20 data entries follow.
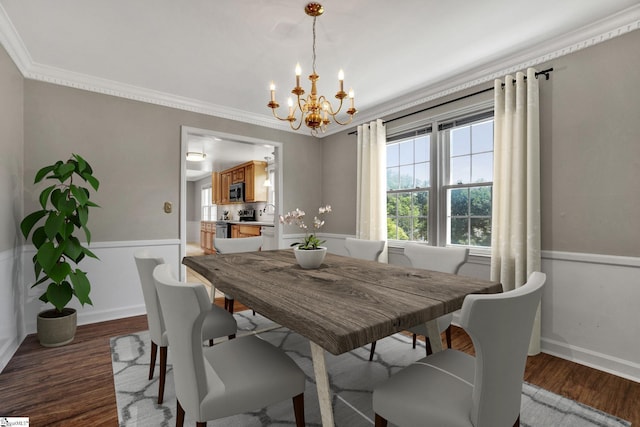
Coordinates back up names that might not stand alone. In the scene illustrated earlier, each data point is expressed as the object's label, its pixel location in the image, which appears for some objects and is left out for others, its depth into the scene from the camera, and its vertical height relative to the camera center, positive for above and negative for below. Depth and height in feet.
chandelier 6.47 +2.54
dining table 3.29 -1.15
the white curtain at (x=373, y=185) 12.66 +1.24
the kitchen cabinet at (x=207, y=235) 29.17 -2.00
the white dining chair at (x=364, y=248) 8.82 -1.01
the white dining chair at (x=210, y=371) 3.32 -2.09
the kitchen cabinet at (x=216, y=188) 30.68 +2.68
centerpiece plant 6.24 -0.51
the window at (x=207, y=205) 34.89 +1.12
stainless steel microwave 25.63 +1.94
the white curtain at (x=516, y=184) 8.17 +0.85
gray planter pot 8.48 -3.22
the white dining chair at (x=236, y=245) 9.86 -1.02
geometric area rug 5.45 -3.68
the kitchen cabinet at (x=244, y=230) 21.39 -1.15
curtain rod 8.22 +3.89
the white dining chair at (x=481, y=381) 2.85 -1.86
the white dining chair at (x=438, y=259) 6.43 -1.07
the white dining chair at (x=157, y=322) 5.48 -2.16
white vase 6.39 -0.89
